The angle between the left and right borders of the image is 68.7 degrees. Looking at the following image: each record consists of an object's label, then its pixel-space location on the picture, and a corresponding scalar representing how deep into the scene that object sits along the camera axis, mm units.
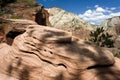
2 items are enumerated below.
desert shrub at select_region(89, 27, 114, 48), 13922
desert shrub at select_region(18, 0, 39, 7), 9952
